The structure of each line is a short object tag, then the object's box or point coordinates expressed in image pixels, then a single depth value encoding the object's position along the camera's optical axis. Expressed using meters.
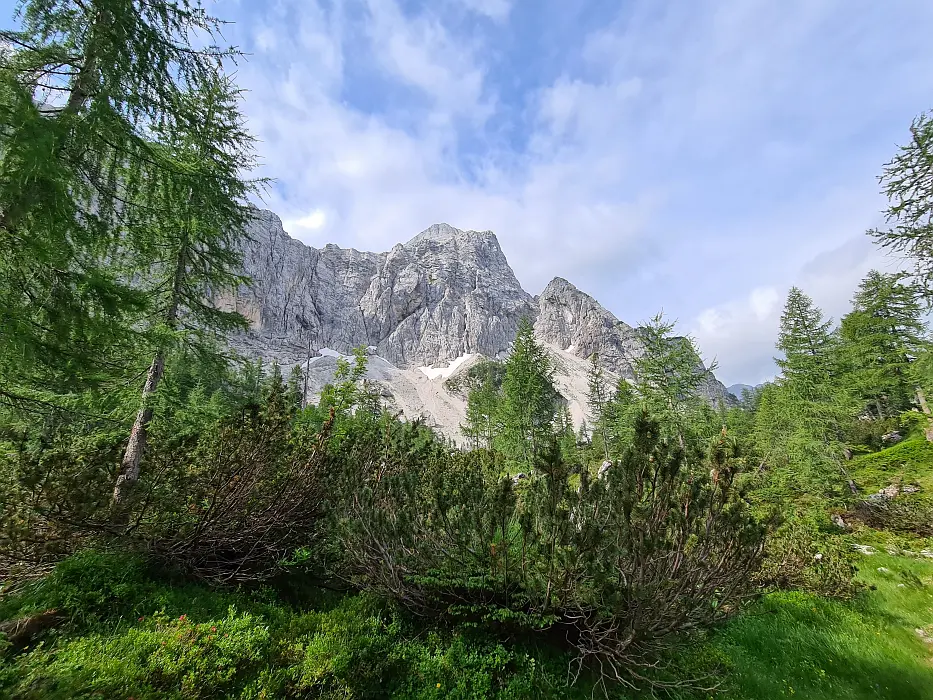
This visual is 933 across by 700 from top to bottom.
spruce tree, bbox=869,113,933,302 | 10.21
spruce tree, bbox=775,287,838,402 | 17.91
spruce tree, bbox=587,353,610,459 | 39.02
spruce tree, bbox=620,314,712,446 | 16.05
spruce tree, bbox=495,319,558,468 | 23.61
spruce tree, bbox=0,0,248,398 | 3.72
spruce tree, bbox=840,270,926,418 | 23.08
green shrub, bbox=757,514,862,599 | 7.94
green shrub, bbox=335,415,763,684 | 3.69
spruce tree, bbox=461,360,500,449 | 34.17
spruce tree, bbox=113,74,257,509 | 4.92
